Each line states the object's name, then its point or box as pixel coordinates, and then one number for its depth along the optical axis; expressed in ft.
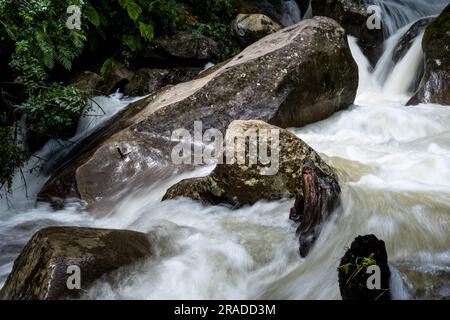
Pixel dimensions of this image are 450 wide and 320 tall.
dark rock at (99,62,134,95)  29.25
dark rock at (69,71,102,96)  27.53
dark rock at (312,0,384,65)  35.01
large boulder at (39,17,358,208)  17.87
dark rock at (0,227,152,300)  9.36
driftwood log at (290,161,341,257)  11.45
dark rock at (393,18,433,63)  31.68
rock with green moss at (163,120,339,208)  13.96
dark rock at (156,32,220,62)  32.32
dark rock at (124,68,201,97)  29.37
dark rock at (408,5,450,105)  24.45
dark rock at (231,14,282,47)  34.86
